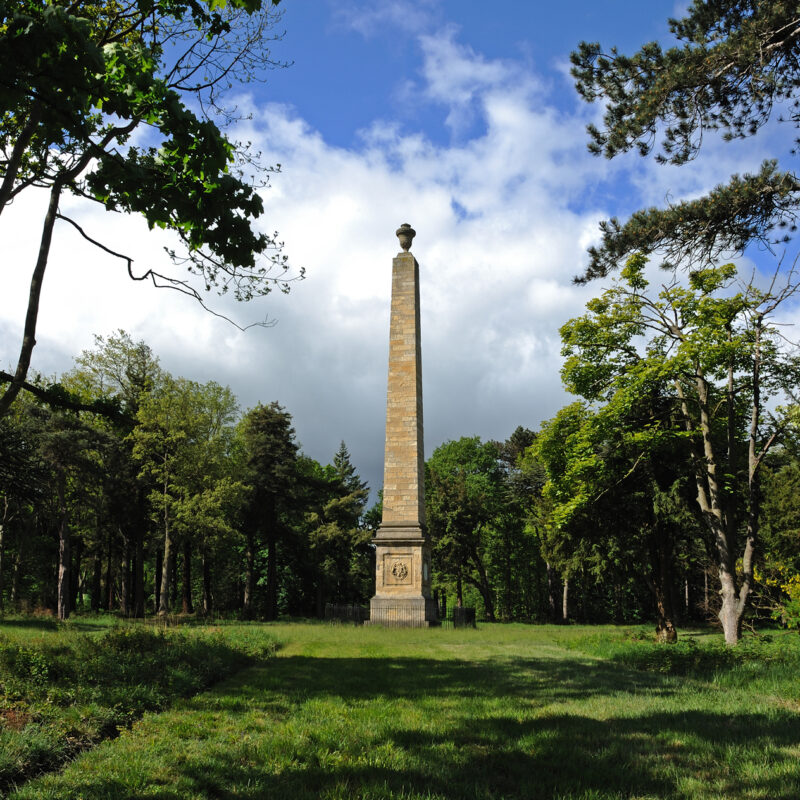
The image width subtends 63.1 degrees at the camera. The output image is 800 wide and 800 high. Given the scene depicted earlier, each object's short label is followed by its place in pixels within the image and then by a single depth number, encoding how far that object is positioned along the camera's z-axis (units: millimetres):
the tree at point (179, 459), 28375
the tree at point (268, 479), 36781
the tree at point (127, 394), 31188
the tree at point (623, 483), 18969
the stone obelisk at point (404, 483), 22797
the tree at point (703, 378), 14766
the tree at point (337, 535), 39000
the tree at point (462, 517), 40500
